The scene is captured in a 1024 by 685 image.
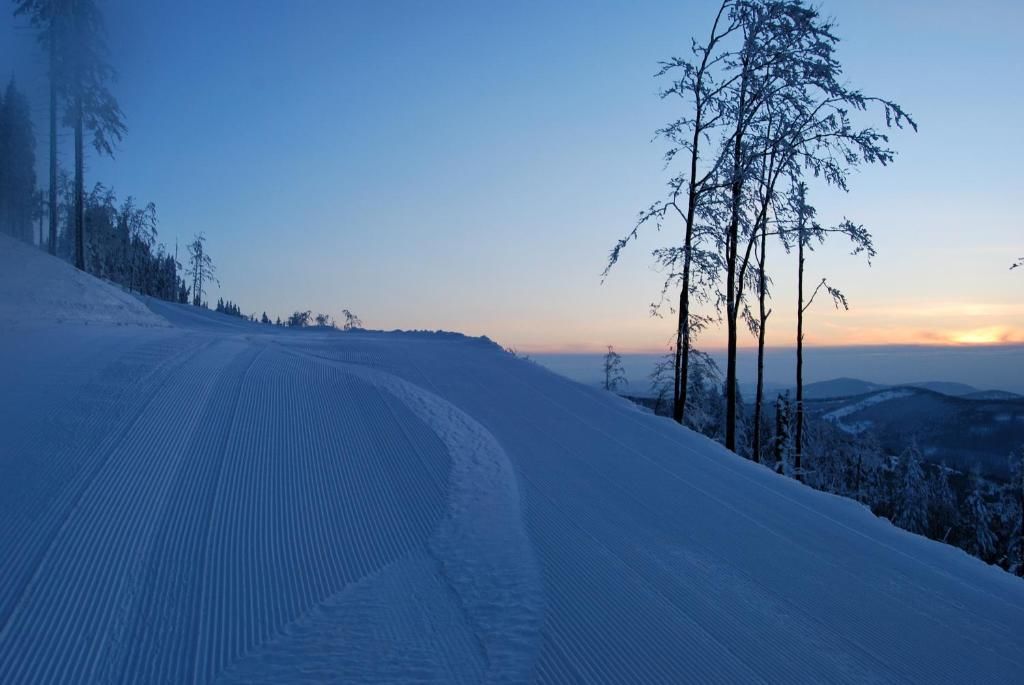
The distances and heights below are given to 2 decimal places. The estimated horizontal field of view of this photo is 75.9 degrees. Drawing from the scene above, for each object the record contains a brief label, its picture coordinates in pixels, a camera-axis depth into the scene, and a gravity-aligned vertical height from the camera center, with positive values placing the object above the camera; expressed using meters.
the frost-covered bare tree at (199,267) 61.69 +6.09
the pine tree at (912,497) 43.45 -10.94
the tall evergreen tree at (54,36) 26.34 +11.83
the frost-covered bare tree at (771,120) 15.58 +5.66
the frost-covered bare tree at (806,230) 17.11 +3.05
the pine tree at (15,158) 38.98 +10.52
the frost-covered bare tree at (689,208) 16.12 +3.41
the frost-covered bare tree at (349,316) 58.91 +1.63
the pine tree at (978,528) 34.35 -10.41
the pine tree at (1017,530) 23.41 -7.40
